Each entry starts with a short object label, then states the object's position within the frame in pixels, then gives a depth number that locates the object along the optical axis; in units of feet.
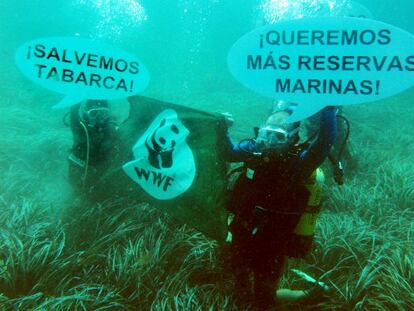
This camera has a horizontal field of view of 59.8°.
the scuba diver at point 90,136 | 12.76
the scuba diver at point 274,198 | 7.98
